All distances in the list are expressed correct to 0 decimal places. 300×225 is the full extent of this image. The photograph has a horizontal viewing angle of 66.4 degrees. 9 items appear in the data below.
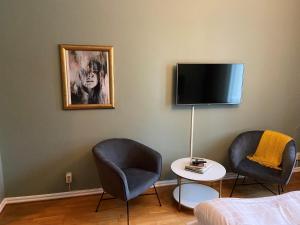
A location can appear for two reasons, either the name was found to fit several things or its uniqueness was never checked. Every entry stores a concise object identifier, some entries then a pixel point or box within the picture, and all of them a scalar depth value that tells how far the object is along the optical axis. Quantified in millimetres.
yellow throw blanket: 2881
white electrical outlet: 2803
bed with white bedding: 1462
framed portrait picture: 2617
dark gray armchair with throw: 2594
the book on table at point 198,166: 2559
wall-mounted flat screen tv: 2807
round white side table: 2459
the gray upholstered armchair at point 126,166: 2248
